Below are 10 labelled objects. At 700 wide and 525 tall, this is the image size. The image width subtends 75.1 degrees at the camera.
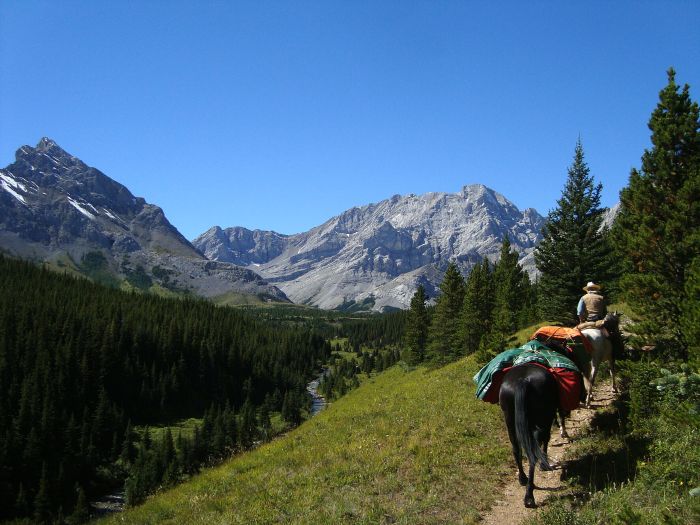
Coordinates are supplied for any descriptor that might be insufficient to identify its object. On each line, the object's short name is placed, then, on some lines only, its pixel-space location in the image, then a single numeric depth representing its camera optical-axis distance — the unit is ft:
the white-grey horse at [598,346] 49.47
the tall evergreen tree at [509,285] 163.53
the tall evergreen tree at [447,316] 207.62
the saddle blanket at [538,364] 36.18
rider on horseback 53.72
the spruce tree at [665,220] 53.47
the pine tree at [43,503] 194.29
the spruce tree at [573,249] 102.17
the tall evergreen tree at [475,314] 178.40
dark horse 33.14
